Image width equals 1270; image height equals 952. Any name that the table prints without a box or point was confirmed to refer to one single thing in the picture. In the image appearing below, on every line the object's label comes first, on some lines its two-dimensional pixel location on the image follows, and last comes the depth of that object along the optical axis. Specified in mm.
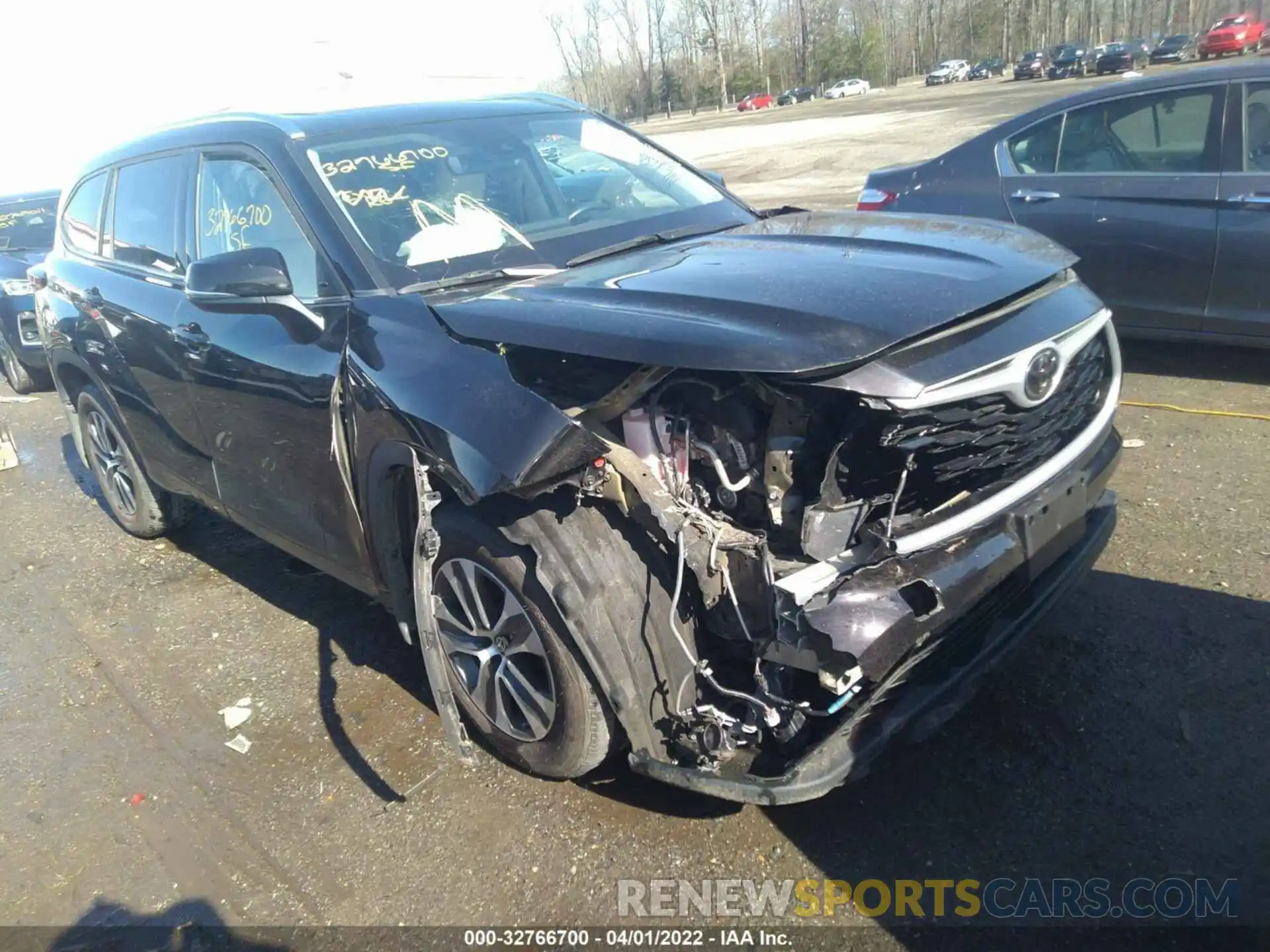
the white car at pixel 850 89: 71938
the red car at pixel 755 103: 74312
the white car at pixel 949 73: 65062
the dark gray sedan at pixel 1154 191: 5105
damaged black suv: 2303
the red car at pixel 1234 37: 41750
